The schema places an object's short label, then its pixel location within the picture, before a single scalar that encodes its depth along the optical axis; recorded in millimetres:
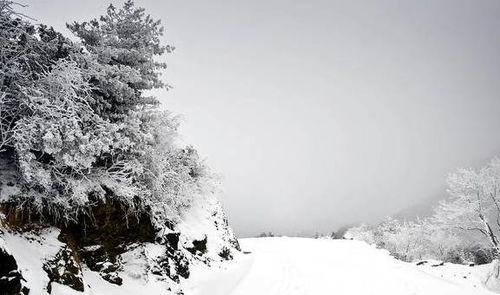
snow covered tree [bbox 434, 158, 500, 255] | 26359
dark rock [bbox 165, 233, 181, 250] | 11723
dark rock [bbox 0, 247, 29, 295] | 5312
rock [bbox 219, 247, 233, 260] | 17030
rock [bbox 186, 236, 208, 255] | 14085
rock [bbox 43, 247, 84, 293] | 6605
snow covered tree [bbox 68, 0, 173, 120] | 9609
